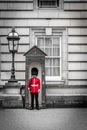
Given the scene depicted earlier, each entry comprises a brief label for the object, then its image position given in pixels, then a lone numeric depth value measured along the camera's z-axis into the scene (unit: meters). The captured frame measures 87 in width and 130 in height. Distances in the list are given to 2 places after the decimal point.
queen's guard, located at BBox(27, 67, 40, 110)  16.50
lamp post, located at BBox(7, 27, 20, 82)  17.00
